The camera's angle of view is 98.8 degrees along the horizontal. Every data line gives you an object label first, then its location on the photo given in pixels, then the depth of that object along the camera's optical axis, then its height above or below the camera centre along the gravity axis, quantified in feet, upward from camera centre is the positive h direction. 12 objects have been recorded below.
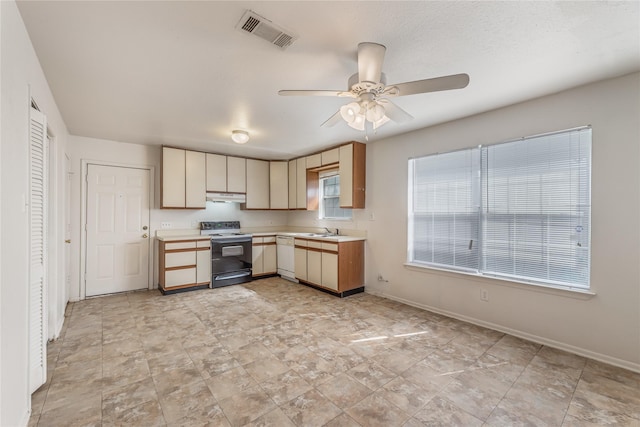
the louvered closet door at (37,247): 6.37 -0.88
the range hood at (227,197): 16.85 +1.00
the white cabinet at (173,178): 15.17 +1.98
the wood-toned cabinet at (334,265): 13.98 -2.76
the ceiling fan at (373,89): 5.75 +2.76
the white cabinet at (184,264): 14.51 -2.82
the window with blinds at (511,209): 8.53 +0.18
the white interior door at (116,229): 14.05 -0.90
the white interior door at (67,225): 12.45 -0.61
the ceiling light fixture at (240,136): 12.30 +3.50
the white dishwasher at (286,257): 17.38 -2.86
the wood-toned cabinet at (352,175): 14.48 +2.06
